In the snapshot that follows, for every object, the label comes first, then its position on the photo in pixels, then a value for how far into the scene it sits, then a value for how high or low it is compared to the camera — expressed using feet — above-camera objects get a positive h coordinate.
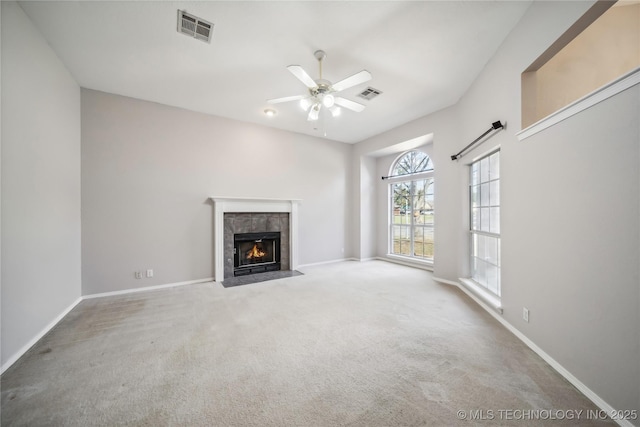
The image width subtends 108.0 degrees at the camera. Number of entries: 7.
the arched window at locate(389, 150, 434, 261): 17.44 +0.50
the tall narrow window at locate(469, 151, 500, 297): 9.75 -0.43
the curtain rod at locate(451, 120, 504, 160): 8.37 +3.08
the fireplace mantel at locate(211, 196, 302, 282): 13.91 +0.10
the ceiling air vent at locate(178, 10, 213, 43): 7.15 +6.01
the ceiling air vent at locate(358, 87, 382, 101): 11.41 +5.99
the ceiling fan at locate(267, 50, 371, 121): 7.61 +4.45
